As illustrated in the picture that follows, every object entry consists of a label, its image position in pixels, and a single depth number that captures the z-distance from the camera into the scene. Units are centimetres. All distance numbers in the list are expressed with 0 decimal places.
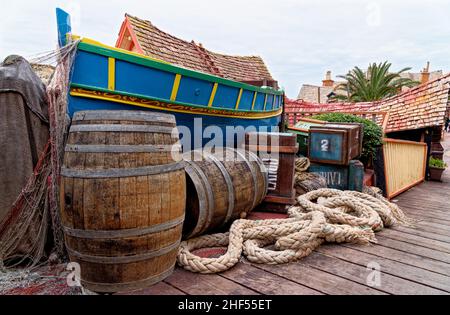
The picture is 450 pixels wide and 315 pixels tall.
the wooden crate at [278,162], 364
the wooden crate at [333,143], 438
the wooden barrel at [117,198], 189
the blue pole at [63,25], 262
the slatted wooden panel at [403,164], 527
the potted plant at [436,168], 772
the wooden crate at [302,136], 554
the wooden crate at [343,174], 445
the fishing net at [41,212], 231
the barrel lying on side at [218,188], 257
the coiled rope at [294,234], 236
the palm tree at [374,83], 1888
